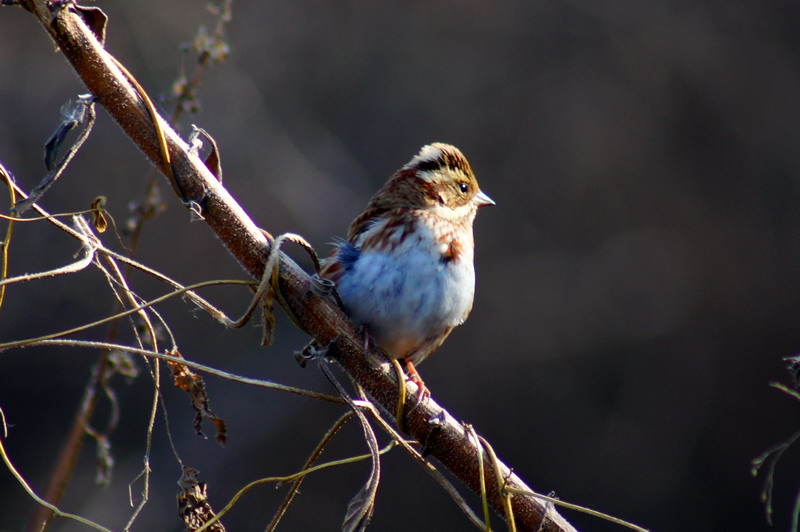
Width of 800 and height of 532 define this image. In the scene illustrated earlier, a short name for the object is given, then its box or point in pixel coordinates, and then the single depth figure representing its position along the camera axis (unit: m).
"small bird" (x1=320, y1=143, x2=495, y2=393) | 5.19
